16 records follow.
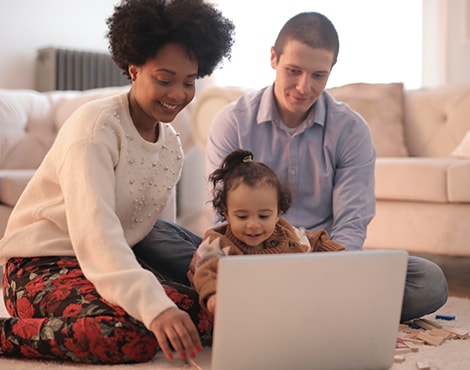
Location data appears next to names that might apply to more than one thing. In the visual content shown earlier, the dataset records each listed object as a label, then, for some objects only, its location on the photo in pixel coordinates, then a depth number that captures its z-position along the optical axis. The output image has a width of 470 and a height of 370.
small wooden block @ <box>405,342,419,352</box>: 2.02
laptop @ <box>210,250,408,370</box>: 1.62
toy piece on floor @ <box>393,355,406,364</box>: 1.93
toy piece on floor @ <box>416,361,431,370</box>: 1.87
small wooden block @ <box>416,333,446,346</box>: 2.11
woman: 1.81
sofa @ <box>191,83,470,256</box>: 3.12
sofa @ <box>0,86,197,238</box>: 3.68
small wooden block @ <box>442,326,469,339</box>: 2.17
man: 2.34
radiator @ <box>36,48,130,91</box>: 5.55
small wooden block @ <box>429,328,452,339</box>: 2.17
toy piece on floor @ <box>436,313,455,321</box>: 2.39
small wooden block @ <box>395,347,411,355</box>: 2.00
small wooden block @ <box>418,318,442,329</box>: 2.28
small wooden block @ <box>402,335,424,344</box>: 2.11
